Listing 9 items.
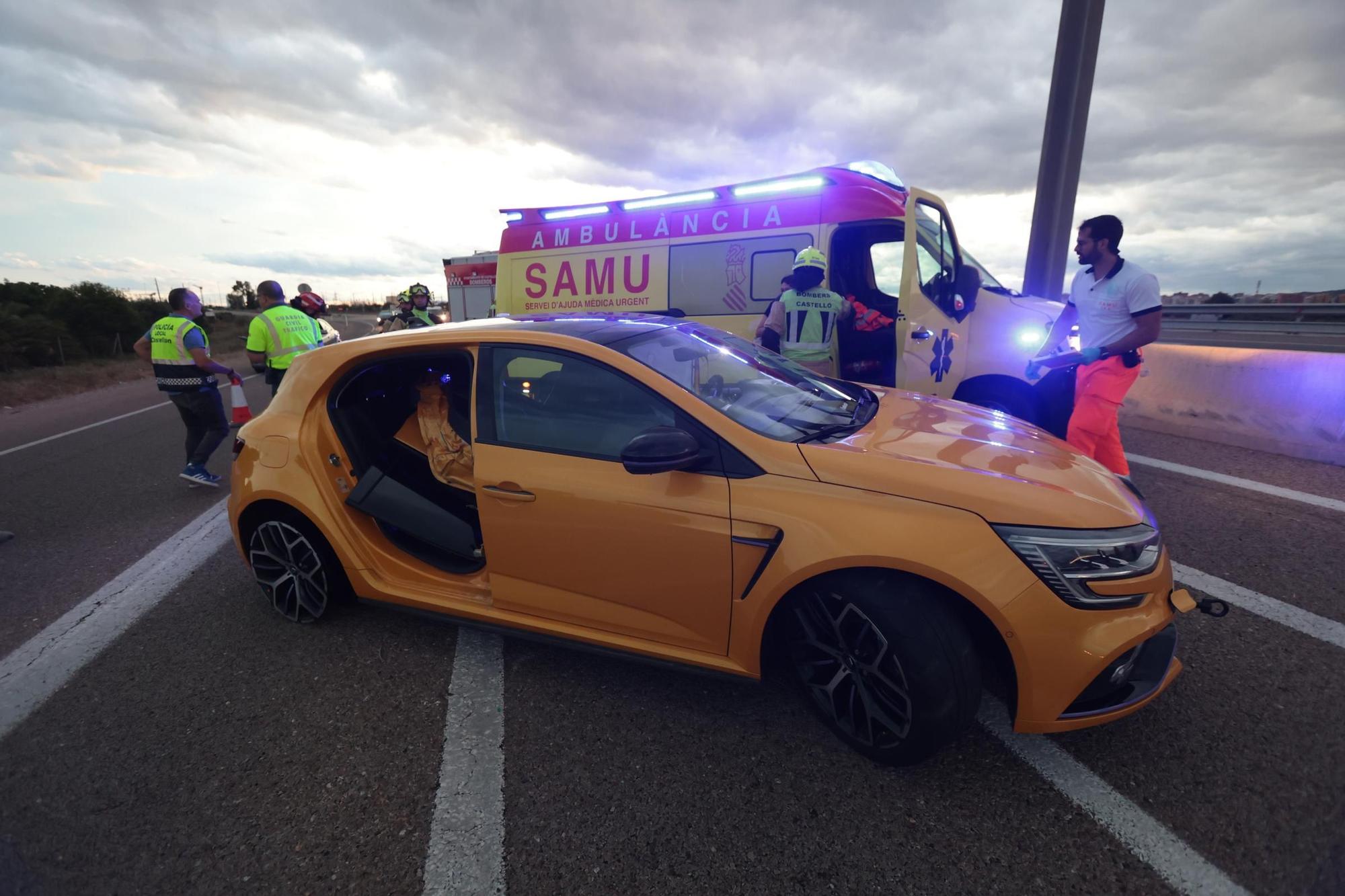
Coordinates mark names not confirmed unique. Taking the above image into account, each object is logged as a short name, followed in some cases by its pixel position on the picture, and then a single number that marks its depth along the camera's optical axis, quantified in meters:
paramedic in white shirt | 3.97
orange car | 1.95
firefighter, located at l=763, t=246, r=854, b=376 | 4.99
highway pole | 8.34
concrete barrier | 5.48
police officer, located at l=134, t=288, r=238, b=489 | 5.63
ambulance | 5.30
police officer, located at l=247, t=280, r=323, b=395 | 6.16
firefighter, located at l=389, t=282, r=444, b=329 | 9.87
